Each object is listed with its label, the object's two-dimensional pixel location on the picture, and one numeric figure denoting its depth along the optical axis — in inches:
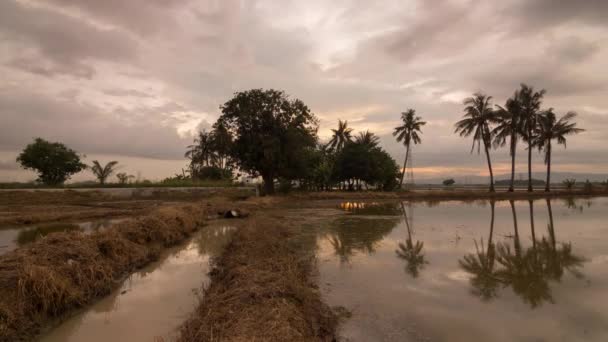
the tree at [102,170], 1530.5
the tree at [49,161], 1407.5
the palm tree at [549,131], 1403.3
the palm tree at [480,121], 1444.4
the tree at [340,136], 1998.0
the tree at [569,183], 1546.5
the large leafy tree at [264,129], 1168.2
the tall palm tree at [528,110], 1391.5
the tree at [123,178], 1352.2
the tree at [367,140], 1711.4
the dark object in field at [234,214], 706.8
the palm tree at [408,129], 1640.0
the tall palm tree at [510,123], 1402.6
